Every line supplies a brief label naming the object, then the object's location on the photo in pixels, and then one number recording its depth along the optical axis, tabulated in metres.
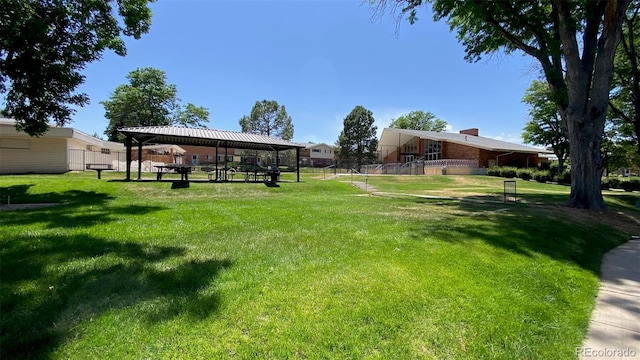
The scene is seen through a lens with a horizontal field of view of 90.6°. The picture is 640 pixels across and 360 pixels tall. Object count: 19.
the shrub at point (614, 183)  29.59
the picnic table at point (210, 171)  22.81
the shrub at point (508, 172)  31.64
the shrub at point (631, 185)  28.20
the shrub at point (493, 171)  32.12
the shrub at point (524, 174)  31.48
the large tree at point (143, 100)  43.66
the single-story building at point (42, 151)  20.42
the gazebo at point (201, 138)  15.80
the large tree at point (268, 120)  56.95
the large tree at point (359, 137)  53.91
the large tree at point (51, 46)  9.31
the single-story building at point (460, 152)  32.81
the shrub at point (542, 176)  30.56
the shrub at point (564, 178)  28.36
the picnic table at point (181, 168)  14.38
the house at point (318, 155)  64.46
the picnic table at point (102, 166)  23.83
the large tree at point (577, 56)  11.09
